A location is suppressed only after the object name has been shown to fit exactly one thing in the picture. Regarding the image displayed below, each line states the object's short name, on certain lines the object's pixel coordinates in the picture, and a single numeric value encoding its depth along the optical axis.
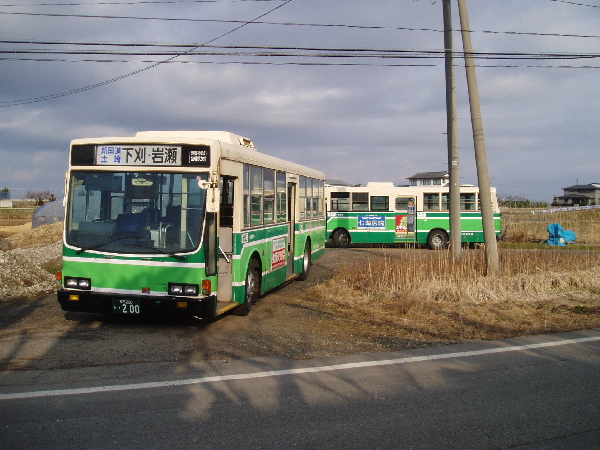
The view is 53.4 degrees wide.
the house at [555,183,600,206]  90.12
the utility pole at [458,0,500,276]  13.25
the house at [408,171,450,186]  63.44
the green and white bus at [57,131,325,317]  8.64
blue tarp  27.38
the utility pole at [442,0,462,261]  15.16
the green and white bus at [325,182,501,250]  26.69
